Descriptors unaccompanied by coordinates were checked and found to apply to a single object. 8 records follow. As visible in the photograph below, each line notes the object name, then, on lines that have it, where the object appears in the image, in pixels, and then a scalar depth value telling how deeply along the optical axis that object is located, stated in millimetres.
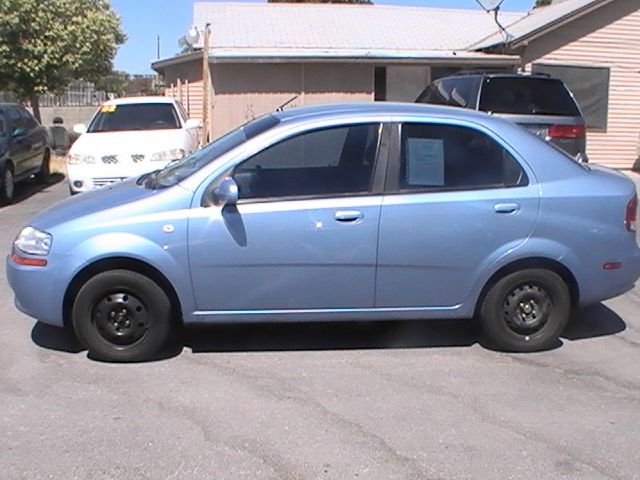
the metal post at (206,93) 15375
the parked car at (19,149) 12141
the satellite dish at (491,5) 16109
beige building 15938
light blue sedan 4812
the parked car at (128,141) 10086
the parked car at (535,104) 10023
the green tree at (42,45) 18297
